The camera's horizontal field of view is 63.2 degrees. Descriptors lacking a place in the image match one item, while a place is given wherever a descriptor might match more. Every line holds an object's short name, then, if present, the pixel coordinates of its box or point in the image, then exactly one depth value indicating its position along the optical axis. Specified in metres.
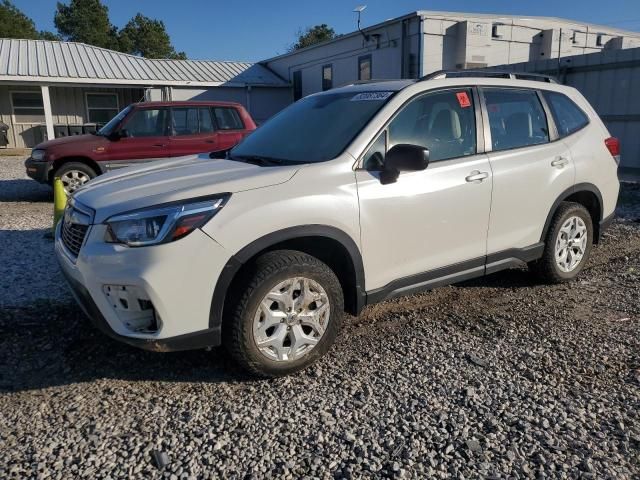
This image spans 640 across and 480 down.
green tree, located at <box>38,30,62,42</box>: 54.34
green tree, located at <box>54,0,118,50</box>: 54.59
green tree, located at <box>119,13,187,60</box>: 54.59
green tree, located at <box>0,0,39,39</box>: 43.78
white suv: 2.89
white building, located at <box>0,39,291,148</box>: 21.36
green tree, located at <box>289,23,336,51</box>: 59.25
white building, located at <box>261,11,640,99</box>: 16.64
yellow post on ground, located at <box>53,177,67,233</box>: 6.24
